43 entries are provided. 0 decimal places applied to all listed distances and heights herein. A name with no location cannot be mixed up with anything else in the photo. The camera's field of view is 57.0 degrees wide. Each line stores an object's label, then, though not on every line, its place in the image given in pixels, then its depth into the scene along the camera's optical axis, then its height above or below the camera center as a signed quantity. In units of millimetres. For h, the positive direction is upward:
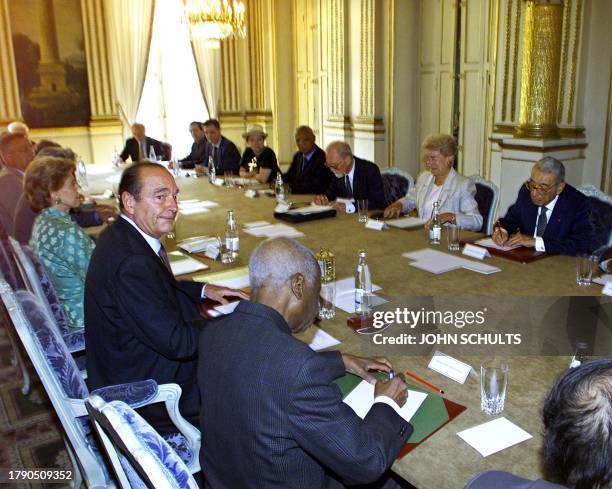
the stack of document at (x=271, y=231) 3684 -768
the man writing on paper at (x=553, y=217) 3051 -618
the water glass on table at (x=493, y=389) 1608 -788
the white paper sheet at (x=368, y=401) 1623 -845
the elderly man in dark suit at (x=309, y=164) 5445 -507
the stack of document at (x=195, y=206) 4586 -747
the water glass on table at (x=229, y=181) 5820 -673
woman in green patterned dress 2711 -543
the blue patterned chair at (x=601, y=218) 3251 -651
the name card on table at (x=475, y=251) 3025 -762
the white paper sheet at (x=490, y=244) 3107 -758
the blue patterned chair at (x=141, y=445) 1068 -649
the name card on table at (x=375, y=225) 3750 -746
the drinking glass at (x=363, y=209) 4008 -683
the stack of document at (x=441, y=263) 2842 -790
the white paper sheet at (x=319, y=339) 2078 -835
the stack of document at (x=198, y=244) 3379 -762
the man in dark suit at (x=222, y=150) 7070 -441
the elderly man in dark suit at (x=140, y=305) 2006 -663
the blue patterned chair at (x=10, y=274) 4014 -1162
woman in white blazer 3779 -564
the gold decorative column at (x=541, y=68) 5504 +360
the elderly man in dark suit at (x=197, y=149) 7559 -451
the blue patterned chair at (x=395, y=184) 4953 -643
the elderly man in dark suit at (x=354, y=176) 4598 -532
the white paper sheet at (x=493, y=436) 1449 -849
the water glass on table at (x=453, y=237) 3178 -711
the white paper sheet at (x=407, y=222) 3793 -755
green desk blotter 1498 -849
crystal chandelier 7020 +1200
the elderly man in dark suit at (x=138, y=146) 7723 -383
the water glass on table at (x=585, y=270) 2543 -739
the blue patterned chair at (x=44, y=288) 2689 -806
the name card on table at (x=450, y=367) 1818 -834
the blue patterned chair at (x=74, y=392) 1842 -913
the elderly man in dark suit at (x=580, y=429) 897 -519
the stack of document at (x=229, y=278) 2746 -798
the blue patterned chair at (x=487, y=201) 4023 -662
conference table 1415 -833
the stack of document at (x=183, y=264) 3008 -796
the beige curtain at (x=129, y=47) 9211 +1147
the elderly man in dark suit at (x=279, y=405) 1271 -652
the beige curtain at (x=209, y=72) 10000 +755
